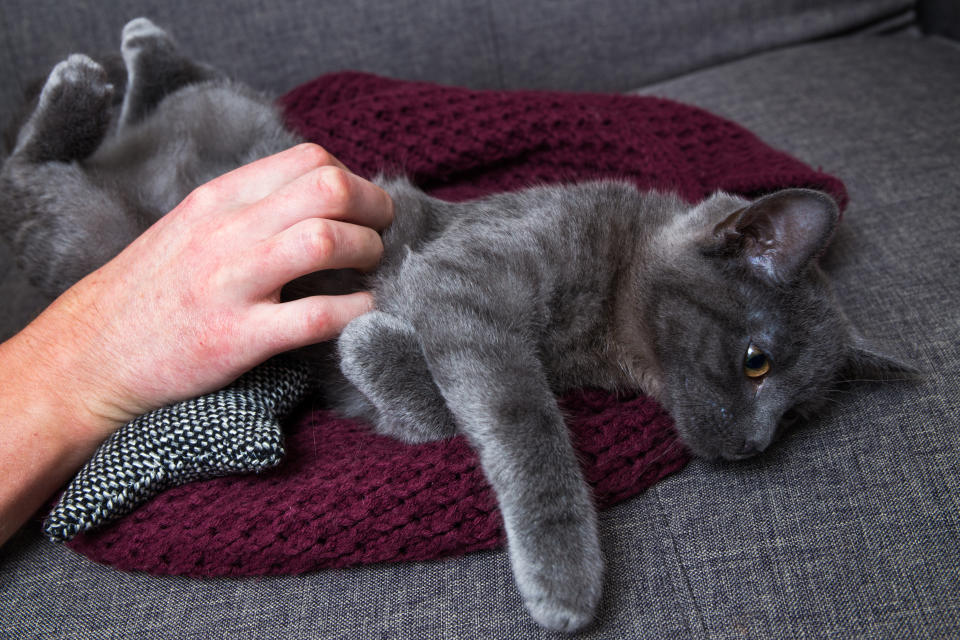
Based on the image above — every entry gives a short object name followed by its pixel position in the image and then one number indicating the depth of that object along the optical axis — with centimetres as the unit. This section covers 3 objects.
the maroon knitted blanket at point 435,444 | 51
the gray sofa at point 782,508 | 50
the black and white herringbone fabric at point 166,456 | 51
